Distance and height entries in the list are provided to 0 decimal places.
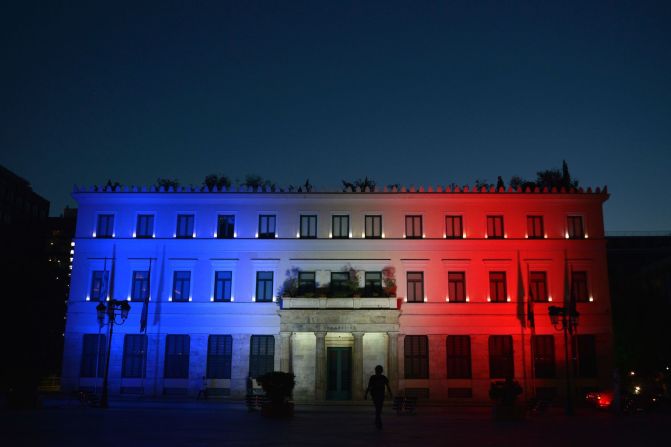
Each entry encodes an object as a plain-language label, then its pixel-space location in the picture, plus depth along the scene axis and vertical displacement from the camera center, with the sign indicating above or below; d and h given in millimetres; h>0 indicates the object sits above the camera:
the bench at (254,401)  29656 -1418
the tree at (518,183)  56188 +15521
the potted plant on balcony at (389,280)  41594 +5503
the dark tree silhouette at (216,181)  54562 +14812
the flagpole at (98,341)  41075 +1455
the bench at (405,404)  29781 -1477
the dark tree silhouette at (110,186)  44688 +11788
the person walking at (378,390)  20750 -595
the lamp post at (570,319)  29750 +2740
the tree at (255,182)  53250 +14388
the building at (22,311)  28938 +3578
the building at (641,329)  43188 +2902
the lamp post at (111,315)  31172 +2843
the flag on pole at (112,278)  41912 +5397
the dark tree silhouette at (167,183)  53144 +14199
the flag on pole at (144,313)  40750 +3157
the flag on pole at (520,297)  41438 +4593
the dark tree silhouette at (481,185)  44125 +12406
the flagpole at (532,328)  39688 +2636
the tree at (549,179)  58344 +16710
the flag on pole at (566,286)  39812 +5188
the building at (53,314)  48719 +3721
